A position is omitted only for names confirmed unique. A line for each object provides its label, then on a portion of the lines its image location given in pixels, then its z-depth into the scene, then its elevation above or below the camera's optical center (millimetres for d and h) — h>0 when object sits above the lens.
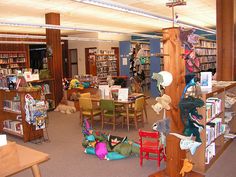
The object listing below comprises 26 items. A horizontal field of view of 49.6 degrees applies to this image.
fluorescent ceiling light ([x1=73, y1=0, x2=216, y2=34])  4671 +1242
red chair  4164 -1302
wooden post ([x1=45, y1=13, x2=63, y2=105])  9047 +502
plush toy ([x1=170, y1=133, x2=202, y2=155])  3328 -987
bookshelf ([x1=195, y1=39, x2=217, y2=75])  12070 +691
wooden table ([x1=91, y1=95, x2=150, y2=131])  6255 -820
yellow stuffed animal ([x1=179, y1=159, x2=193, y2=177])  3481 -1344
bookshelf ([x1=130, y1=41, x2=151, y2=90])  13207 +268
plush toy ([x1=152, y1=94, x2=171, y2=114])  3406 -458
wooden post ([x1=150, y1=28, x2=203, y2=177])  3469 -241
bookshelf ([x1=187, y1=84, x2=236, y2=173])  3836 -1069
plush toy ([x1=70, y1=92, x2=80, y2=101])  8969 -899
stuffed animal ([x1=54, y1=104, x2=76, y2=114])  8705 -1309
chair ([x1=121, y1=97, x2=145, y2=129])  6223 -1031
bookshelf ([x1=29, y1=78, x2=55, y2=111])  9002 -676
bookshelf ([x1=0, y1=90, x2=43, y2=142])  5723 -1106
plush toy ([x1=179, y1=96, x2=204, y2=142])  3289 -617
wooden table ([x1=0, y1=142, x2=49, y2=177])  2266 -845
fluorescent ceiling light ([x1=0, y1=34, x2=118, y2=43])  8598 +1248
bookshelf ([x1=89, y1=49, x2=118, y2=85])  13922 +454
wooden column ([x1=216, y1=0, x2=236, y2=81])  5801 +644
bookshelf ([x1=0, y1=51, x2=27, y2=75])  13289 +586
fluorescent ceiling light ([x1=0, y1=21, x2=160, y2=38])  6390 +1232
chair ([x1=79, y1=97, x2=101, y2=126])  6636 -1014
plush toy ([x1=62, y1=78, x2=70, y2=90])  9746 -519
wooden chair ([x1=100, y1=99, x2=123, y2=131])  6334 -996
